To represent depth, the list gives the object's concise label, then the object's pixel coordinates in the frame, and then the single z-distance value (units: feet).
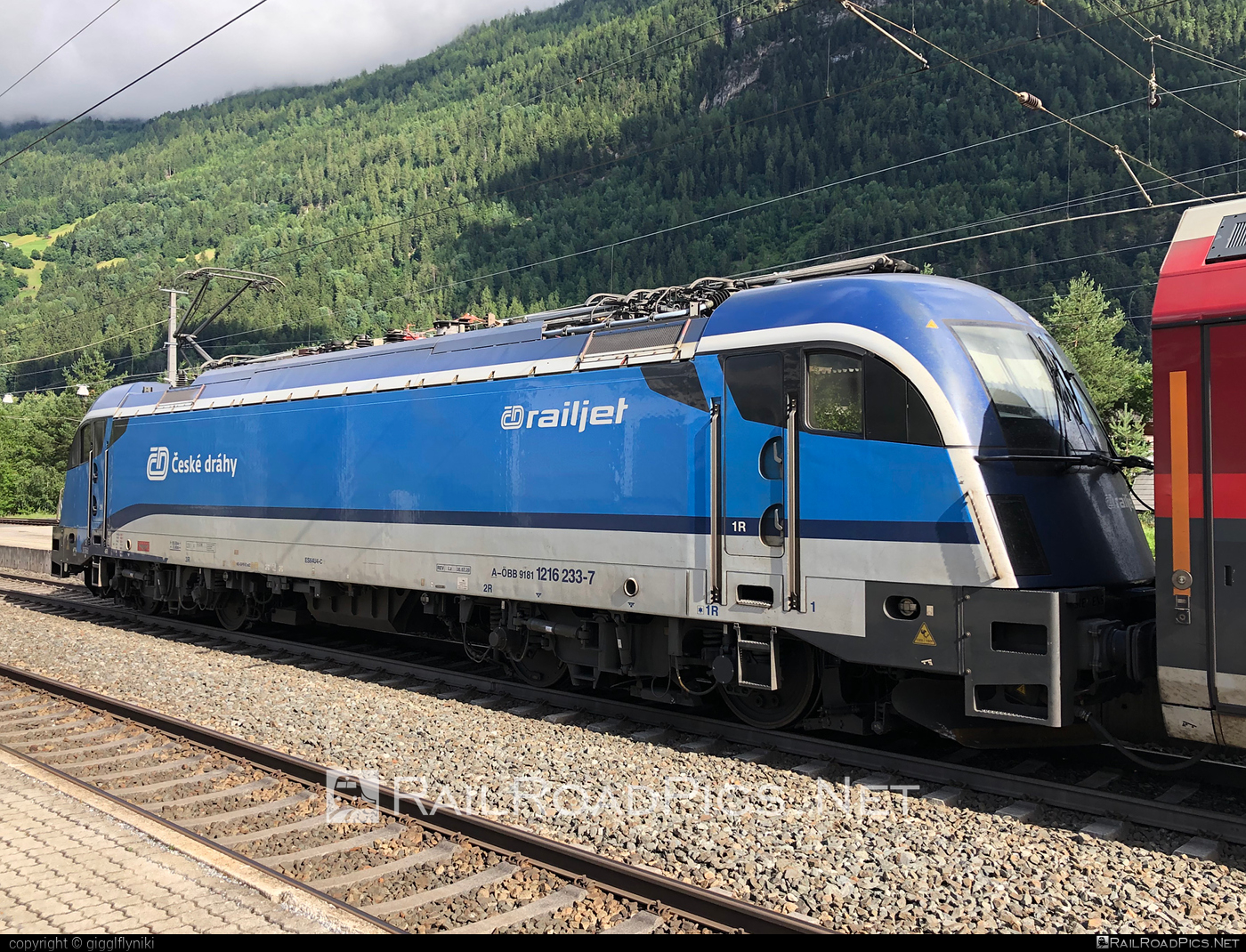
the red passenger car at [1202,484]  19.21
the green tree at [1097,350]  141.38
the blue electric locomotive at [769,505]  23.17
